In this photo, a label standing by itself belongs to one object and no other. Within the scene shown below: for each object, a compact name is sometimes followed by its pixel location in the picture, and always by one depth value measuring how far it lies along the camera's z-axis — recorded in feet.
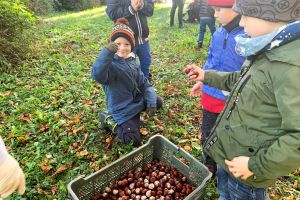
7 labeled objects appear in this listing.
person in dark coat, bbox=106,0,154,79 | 10.52
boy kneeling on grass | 8.04
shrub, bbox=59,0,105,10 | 39.42
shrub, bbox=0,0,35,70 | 14.09
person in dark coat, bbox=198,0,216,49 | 18.12
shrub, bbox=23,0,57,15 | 29.18
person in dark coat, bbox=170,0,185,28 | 25.34
